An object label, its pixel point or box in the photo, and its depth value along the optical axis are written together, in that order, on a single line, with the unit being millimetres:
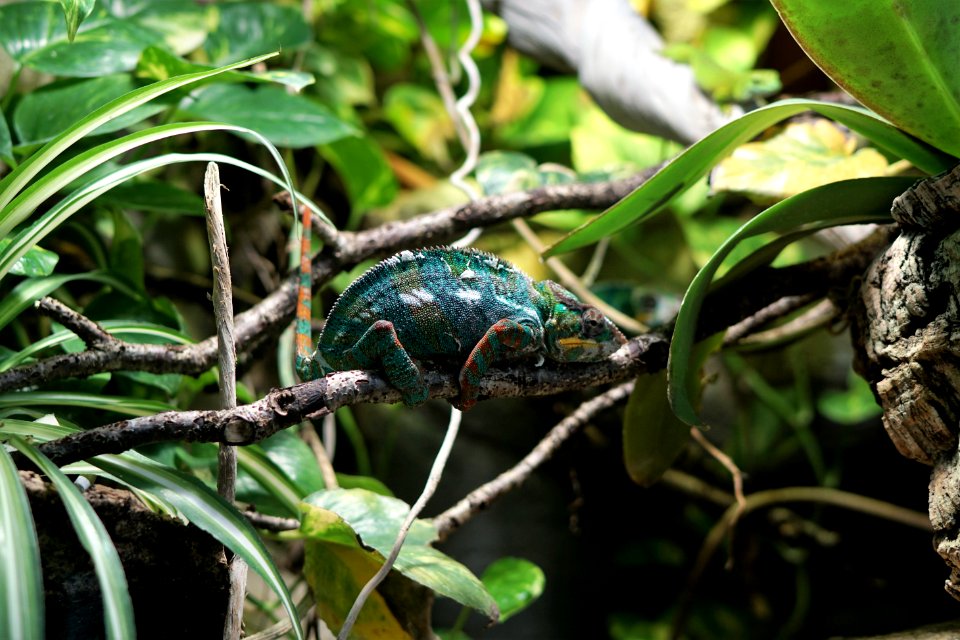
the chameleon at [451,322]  872
